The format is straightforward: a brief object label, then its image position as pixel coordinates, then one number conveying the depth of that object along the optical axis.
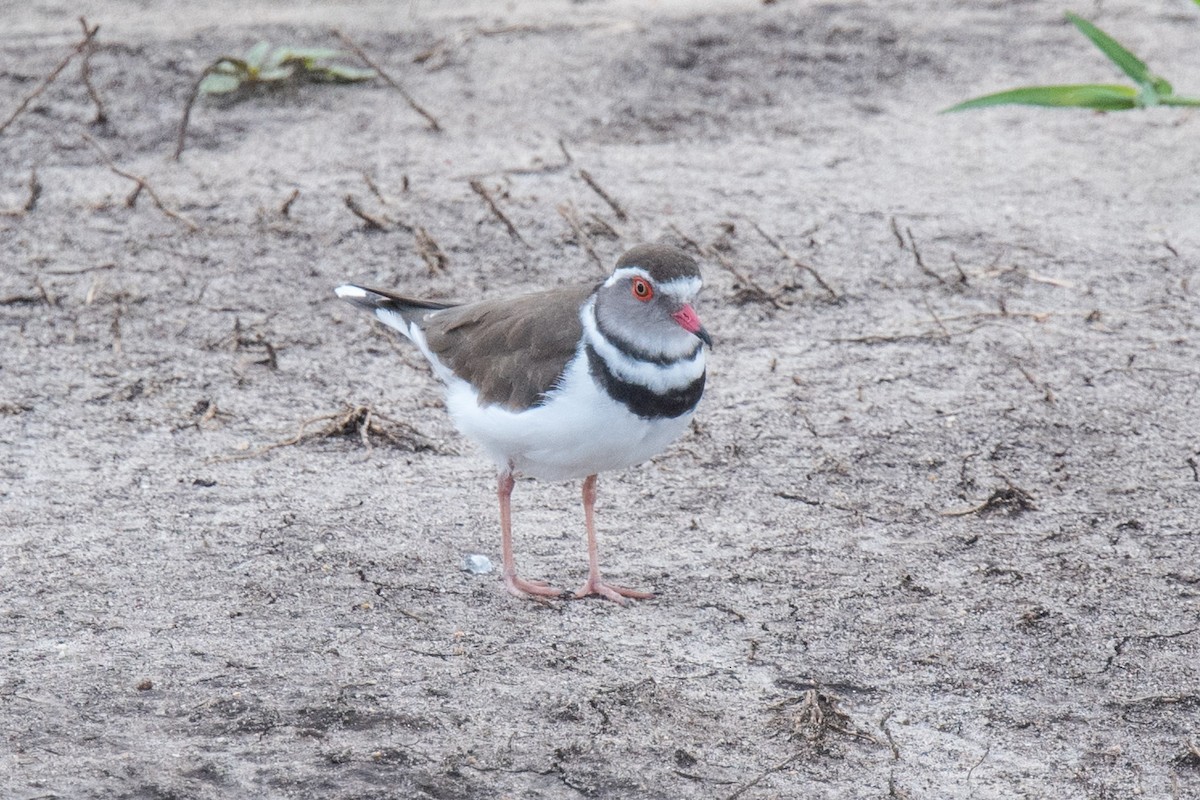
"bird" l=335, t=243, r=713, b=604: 8.54
